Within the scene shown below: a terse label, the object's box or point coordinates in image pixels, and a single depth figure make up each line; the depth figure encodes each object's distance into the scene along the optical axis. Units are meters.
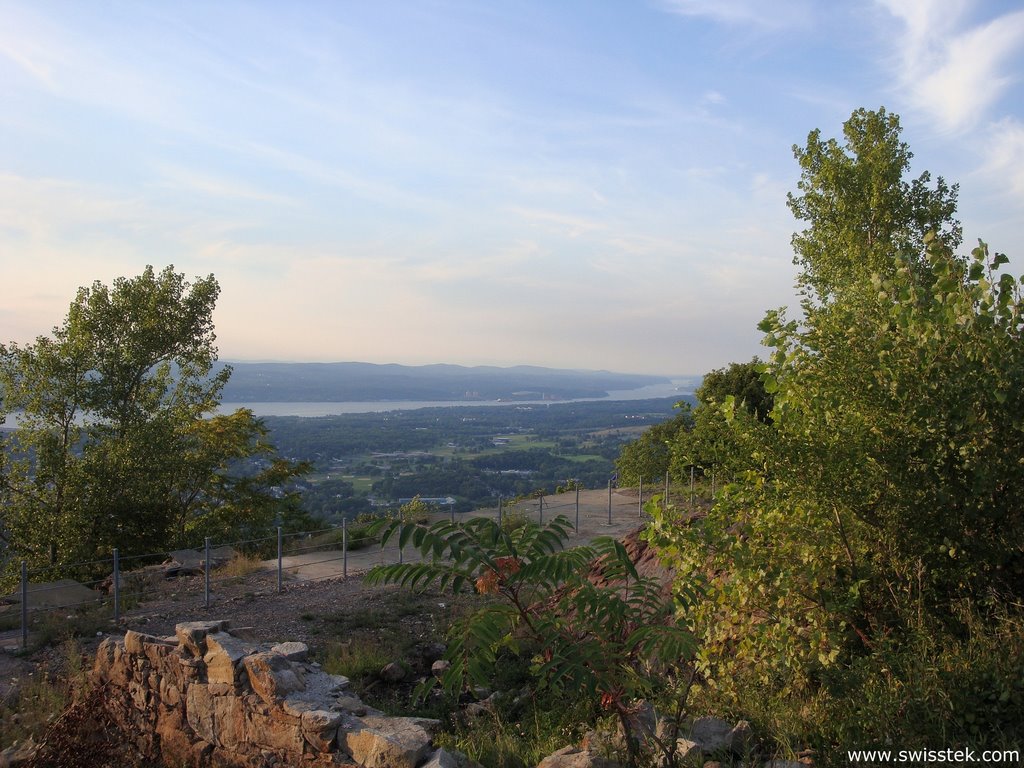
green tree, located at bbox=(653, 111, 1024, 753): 5.86
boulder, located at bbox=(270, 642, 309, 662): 7.40
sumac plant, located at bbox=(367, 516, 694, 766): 4.61
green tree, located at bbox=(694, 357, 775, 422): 26.59
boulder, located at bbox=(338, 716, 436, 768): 5.32
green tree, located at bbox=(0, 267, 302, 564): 20.27
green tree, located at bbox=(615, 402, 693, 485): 29.97
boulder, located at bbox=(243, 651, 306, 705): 6.58
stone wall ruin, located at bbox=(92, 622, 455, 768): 5.84
